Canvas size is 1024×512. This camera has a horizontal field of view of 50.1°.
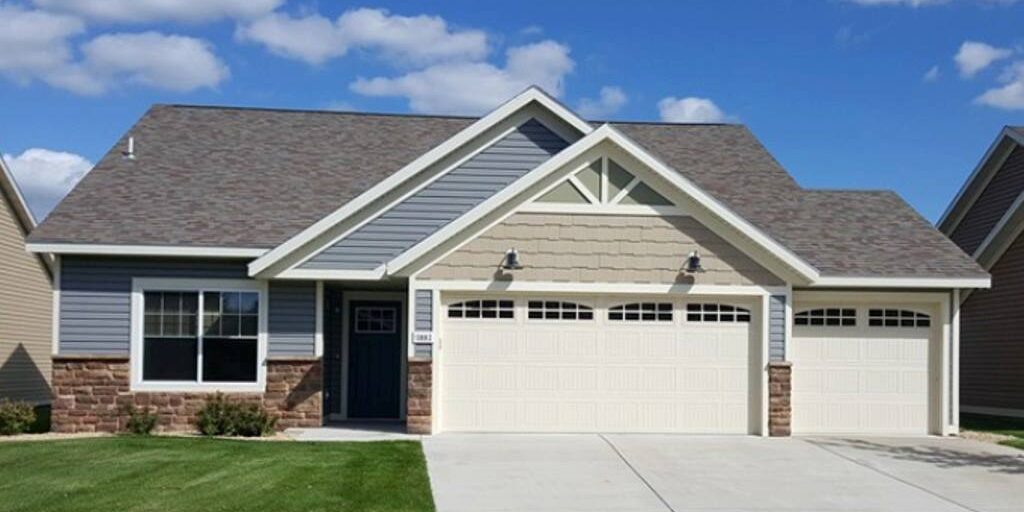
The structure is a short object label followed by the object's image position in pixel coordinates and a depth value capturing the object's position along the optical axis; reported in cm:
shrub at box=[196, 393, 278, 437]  1716
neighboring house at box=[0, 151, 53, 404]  2394
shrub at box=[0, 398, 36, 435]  1728
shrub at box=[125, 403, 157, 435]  1752
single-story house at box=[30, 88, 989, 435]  1753
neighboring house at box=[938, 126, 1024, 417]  2370
